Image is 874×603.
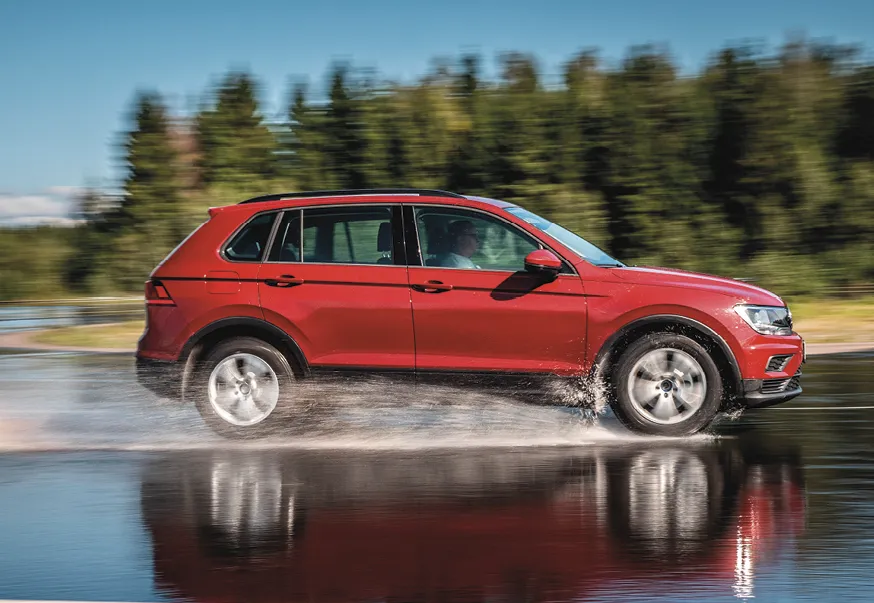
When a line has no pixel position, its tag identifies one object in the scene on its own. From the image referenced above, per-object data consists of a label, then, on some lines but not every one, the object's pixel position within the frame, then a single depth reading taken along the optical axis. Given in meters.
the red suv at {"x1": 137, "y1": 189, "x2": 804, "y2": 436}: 8.95
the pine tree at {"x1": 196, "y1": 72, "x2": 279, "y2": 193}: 22.89
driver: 9.16
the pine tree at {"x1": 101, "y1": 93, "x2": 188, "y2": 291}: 22.98
